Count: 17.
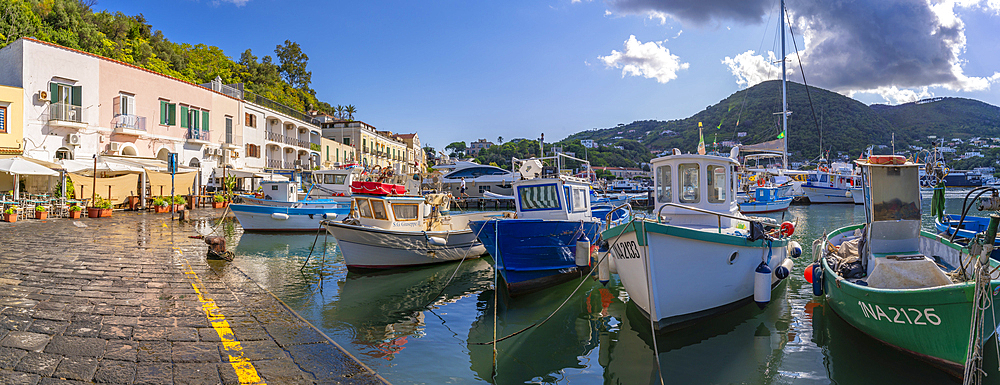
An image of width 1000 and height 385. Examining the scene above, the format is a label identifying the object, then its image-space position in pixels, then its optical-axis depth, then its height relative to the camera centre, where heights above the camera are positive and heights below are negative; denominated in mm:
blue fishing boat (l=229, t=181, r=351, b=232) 19812 -763
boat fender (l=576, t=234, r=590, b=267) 9773 -1211
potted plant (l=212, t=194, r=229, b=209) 26875 -276
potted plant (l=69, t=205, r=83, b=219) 18022 -532
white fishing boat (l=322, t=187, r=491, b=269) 12227 -1062
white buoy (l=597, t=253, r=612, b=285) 9109 -1456
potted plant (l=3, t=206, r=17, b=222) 15773 -580
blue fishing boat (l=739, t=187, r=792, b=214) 34438 -686
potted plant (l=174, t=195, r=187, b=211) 23625 -280
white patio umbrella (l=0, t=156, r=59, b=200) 16750 +1069
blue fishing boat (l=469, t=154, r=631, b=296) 10102 -815
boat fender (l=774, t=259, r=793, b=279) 8273 -1373
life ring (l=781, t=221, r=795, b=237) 10269 -781
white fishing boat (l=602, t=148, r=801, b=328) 6938 -890
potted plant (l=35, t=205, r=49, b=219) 17109 -529
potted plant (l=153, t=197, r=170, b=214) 22953 -412
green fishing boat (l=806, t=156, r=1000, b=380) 5070 -1122
